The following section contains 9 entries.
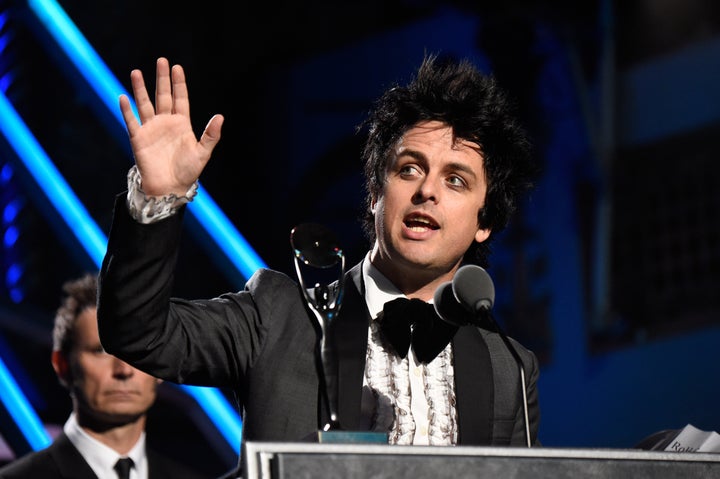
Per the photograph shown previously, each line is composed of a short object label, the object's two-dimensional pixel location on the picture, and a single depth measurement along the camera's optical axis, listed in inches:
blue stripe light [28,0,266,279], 250.0
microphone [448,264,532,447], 210.9
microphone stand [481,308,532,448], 210.4
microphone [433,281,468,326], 212.4
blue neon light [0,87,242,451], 247.1
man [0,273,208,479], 245.6
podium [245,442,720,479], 200.6
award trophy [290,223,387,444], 208.9
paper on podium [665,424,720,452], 212.1
